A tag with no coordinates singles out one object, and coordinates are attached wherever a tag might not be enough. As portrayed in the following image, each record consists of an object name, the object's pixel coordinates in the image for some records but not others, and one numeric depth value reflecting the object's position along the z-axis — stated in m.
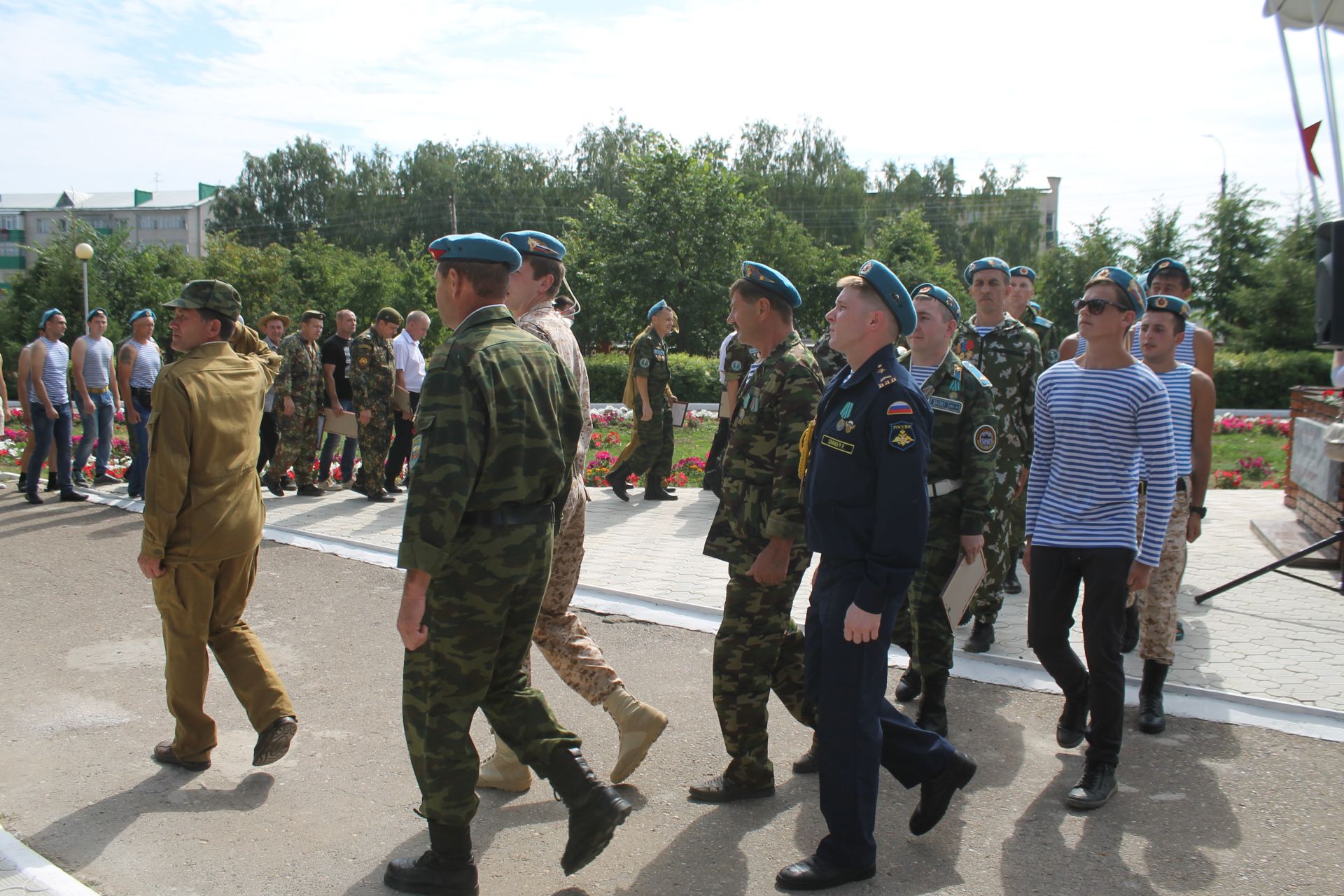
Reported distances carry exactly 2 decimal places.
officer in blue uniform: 3.20
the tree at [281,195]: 73.12
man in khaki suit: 4.14
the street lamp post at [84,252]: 22.81
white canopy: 8.61
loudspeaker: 4.50
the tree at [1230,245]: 29.94
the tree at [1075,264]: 33.06
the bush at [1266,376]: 23.23
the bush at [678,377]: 25.69
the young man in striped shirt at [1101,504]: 4.04
